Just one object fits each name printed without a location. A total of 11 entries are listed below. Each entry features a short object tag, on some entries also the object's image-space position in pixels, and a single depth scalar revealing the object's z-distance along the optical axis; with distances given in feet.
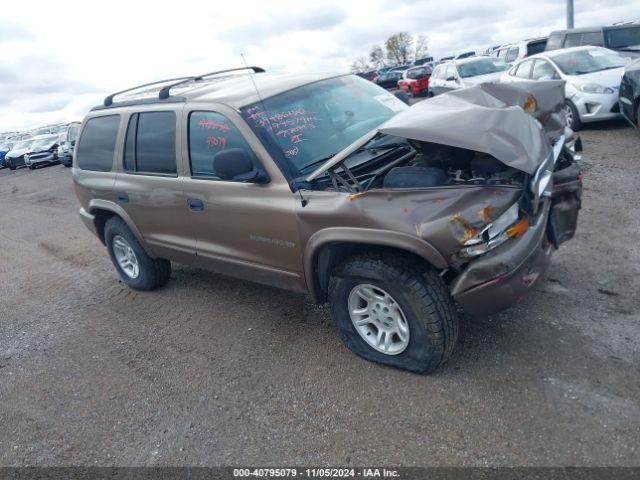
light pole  70.49
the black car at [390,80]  86.69
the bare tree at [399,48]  258.37
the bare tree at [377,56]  262.67
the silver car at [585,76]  30.30
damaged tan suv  9.31
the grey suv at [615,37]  40.16
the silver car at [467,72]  47.80
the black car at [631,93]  26.23
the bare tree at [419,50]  260.70
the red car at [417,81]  80.12
